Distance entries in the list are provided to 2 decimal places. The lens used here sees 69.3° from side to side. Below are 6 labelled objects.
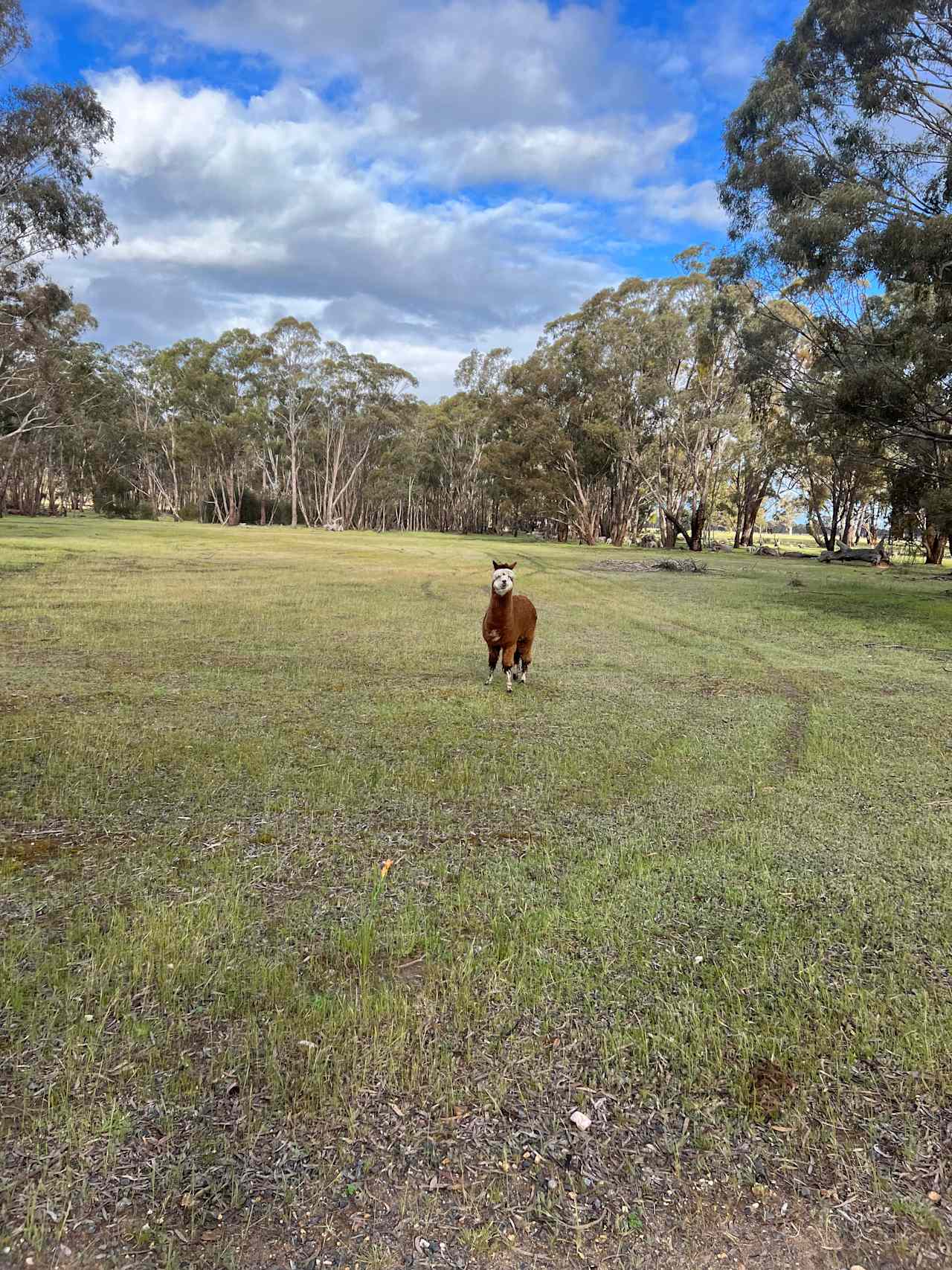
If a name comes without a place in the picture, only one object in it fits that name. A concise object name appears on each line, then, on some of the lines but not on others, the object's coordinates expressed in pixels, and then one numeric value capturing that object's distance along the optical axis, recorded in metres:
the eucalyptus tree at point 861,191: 12.44
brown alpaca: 6.12
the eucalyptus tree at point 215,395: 47.75
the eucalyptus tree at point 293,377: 46.44
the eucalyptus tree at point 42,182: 17.58
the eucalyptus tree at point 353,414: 48.66
